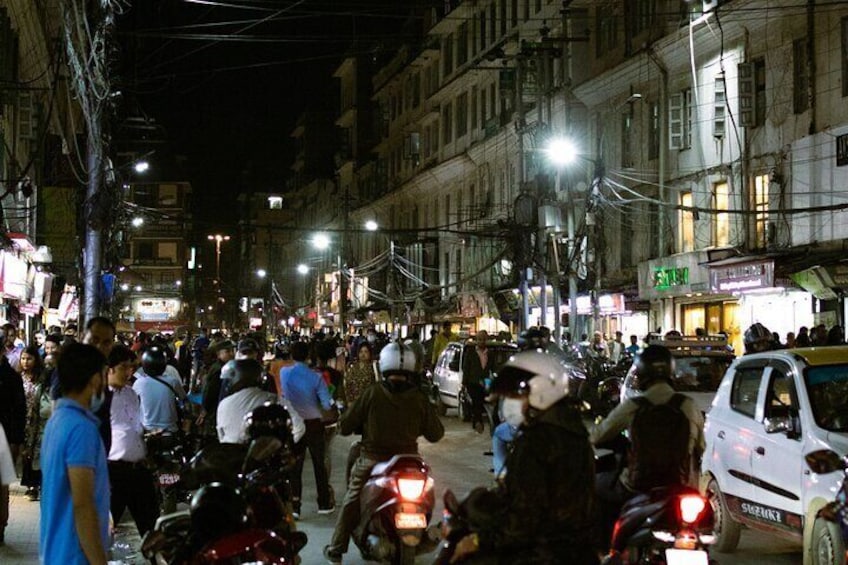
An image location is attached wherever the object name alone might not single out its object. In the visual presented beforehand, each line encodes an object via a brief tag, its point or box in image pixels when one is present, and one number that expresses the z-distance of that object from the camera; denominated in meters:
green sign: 33.66
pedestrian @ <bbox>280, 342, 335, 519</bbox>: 12.66
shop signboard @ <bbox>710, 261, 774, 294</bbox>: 27.89
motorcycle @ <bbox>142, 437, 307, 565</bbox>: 6.16
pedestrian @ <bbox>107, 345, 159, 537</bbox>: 8.92
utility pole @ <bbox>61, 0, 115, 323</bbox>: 20.20
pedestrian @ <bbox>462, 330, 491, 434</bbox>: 20.38
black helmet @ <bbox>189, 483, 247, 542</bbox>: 6.27
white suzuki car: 8.30
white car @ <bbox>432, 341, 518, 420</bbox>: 25.31
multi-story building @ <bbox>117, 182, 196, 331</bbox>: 113.94
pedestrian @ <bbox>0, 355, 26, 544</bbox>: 11.16
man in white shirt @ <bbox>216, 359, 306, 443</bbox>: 9.67
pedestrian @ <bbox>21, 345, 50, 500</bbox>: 13.03
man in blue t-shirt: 5.00
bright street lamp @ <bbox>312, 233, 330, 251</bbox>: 76.00
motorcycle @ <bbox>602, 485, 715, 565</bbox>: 6.64
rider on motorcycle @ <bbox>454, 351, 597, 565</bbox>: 4.93
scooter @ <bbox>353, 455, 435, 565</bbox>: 8.30
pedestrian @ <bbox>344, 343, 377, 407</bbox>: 15.80
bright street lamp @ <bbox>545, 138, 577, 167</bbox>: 31.36
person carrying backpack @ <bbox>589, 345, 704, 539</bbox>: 7.23
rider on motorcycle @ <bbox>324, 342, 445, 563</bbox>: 8.94
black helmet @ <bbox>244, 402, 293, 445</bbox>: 8.68
